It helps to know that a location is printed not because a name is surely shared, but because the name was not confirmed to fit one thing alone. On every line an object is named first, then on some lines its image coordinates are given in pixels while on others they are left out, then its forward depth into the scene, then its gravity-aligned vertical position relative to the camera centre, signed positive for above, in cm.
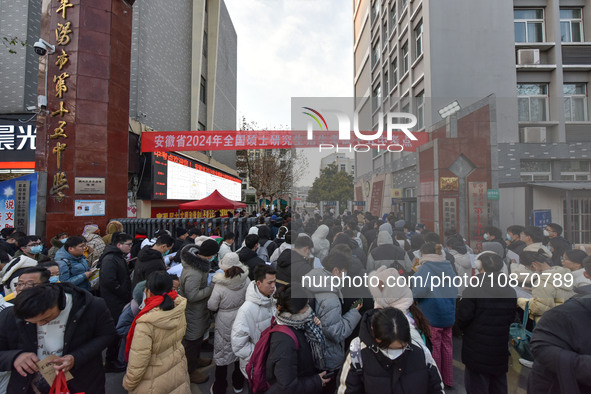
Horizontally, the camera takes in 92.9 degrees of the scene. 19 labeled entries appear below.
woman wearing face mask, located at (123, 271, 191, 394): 201 -102
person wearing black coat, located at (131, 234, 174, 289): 303 -64
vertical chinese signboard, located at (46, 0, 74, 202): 707 +251
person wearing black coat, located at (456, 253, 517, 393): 231 -97
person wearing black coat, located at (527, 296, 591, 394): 135 -71
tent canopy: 825 +5
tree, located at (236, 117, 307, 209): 2045 +252
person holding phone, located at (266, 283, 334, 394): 165 -89
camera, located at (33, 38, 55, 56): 672 +386
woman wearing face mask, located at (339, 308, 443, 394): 147 -85
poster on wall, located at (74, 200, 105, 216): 717 -9
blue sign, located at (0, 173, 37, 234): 692 +5
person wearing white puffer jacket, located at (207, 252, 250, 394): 271 -102
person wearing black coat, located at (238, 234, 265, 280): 383 -67
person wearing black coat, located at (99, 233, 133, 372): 312 -91
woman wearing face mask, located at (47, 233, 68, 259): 445 -61
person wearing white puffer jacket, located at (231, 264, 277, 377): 219 -89
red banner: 902 +214
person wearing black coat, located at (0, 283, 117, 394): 166 -85
